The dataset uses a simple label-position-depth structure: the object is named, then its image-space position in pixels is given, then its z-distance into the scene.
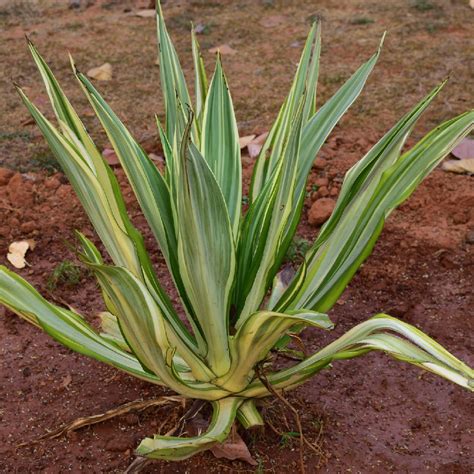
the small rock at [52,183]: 3.56
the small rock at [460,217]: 3.25
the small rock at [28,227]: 3.27
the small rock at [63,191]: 3.49
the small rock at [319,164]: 3.67
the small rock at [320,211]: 3.29
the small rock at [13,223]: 3.29
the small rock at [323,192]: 3.47
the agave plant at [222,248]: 1.71
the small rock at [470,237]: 3.11
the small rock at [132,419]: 2.28
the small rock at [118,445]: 2.20
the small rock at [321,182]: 3.53
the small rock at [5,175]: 3.60
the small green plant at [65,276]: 2.95
